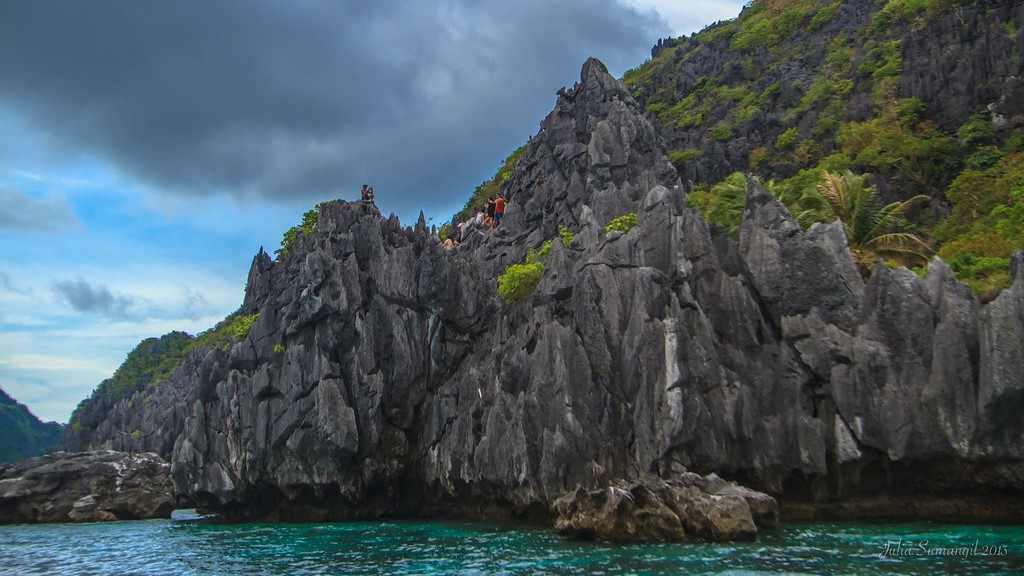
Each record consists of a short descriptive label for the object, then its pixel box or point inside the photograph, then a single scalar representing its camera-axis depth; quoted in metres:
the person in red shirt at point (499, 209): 70.19
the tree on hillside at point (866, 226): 39.44
